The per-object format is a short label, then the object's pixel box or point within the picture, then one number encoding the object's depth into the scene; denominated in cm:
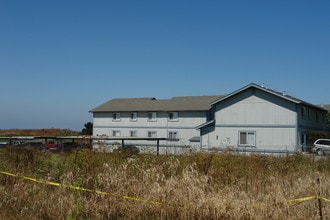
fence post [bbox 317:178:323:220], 720
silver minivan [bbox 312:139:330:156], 3496
